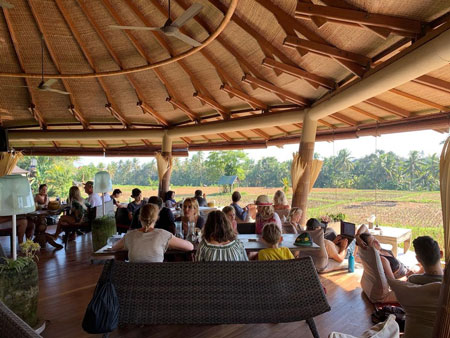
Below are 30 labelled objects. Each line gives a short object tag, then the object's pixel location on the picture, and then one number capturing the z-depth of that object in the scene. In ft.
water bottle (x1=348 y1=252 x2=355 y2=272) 16.49
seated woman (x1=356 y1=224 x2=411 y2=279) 12.80
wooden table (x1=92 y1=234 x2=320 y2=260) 11.32
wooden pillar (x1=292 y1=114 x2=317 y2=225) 24.11
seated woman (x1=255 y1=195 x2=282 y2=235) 15.21
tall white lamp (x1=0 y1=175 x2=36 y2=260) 9.84
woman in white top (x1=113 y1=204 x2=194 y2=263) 10.59
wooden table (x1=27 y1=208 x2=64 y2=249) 21.34
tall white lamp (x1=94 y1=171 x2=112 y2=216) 18.89
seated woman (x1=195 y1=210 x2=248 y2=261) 10.21
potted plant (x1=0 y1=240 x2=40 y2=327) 10.05
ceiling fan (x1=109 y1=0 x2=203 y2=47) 13.87
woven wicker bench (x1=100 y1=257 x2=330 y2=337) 8.84
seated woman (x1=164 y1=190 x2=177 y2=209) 28.08
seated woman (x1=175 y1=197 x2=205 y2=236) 14.64
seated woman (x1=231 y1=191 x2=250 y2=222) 21.57
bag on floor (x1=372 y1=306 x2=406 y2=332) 11.01
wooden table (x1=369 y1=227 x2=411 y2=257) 18.95
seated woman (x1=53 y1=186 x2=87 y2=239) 21.65
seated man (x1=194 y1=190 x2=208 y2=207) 26.70
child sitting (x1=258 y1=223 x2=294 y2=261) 10.65
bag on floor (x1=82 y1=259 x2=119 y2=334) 8.08
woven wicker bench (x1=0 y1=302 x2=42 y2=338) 4.19
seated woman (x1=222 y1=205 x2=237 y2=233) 15.14
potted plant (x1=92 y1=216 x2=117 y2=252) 18.67
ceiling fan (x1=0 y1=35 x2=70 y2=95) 23.03
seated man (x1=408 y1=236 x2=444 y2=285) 8.65
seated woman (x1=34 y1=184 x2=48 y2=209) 25.67
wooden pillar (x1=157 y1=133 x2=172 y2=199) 37.24
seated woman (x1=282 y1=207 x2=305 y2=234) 16.53
